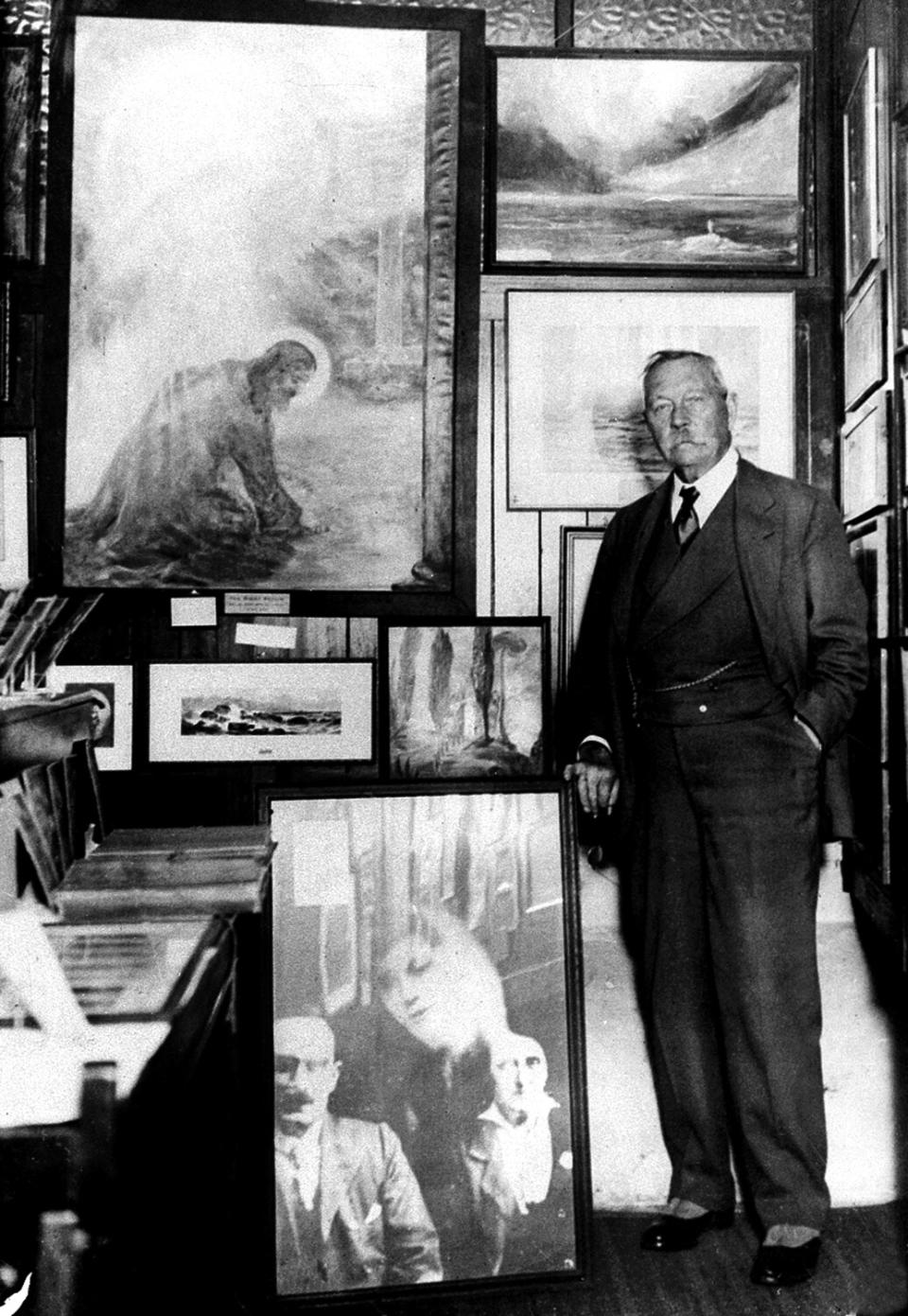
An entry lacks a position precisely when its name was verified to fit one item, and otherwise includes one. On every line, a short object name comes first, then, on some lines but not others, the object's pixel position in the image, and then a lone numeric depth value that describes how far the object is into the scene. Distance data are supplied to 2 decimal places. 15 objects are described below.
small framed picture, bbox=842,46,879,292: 2.48
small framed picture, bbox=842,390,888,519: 2.48
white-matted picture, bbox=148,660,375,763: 2.74
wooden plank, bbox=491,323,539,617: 2.81
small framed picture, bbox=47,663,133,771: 2.71
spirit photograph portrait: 2.48
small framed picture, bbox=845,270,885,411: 2.48
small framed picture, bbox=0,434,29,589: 2.71
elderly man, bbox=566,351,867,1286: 2.48
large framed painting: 2.68
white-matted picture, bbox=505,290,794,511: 2.79
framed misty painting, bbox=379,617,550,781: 2.78
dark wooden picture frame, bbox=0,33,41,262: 2.73
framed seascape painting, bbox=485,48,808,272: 2.78
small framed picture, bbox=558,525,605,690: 2.81
